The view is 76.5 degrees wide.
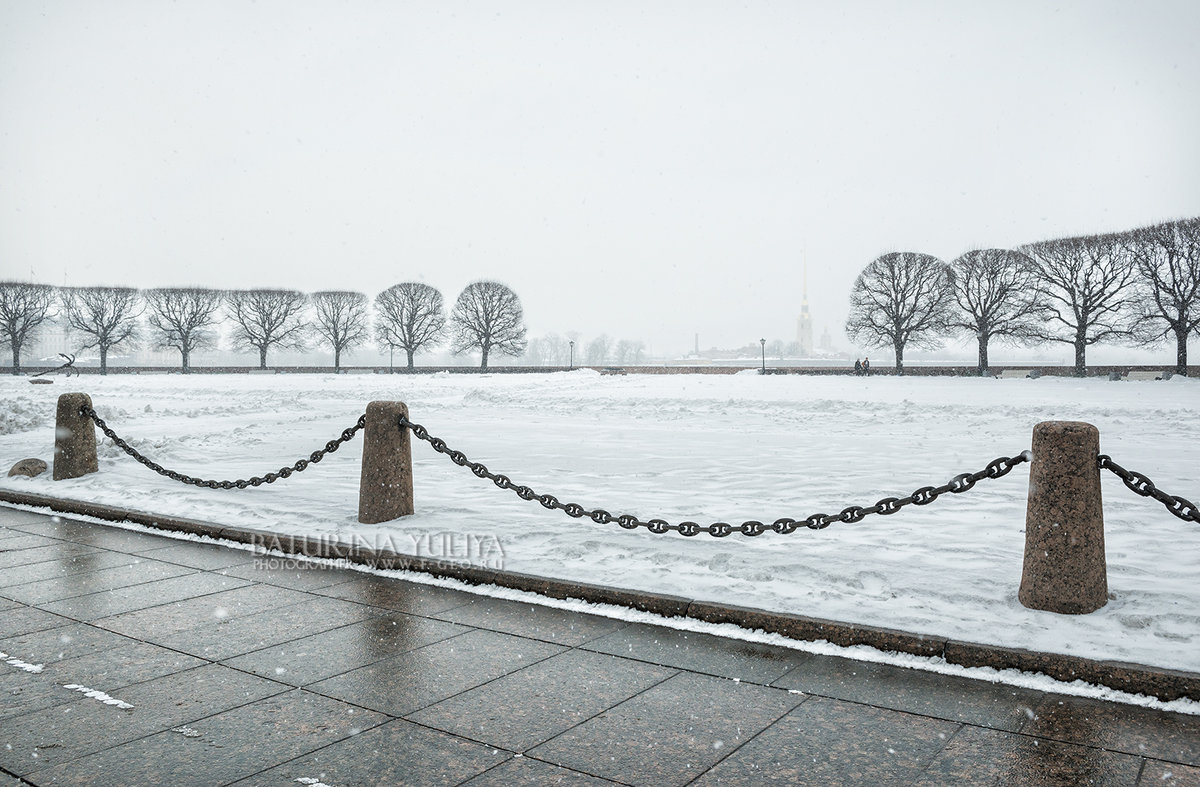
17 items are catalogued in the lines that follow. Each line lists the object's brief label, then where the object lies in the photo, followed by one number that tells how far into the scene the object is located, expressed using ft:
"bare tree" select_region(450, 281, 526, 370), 208.54
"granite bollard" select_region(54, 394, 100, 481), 29.86
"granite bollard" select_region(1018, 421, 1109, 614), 13.15
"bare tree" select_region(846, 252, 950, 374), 164.76
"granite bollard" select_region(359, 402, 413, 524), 21.24
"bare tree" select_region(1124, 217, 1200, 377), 125.08
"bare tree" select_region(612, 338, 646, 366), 465.88
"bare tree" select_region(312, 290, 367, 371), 221.46
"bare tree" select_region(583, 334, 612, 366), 437.09
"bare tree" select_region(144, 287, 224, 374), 208.74
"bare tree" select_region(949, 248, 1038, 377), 152.15
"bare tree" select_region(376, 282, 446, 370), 213.54
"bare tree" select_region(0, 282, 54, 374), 192.24
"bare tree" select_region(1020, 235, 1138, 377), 137.49
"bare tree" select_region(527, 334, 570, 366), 461.78
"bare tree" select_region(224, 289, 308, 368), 211.20
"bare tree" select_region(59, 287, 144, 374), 204.64
